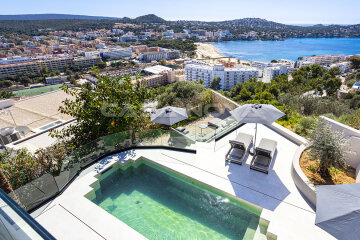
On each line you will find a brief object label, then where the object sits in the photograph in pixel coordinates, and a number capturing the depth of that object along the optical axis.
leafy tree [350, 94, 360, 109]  25.82
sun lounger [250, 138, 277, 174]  5.90
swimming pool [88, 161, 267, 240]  4.44
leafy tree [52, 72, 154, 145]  7.05
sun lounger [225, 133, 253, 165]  6.36
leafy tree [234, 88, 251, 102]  29.96
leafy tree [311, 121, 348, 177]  4.86
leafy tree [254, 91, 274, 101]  20.47
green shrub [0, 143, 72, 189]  5.20
